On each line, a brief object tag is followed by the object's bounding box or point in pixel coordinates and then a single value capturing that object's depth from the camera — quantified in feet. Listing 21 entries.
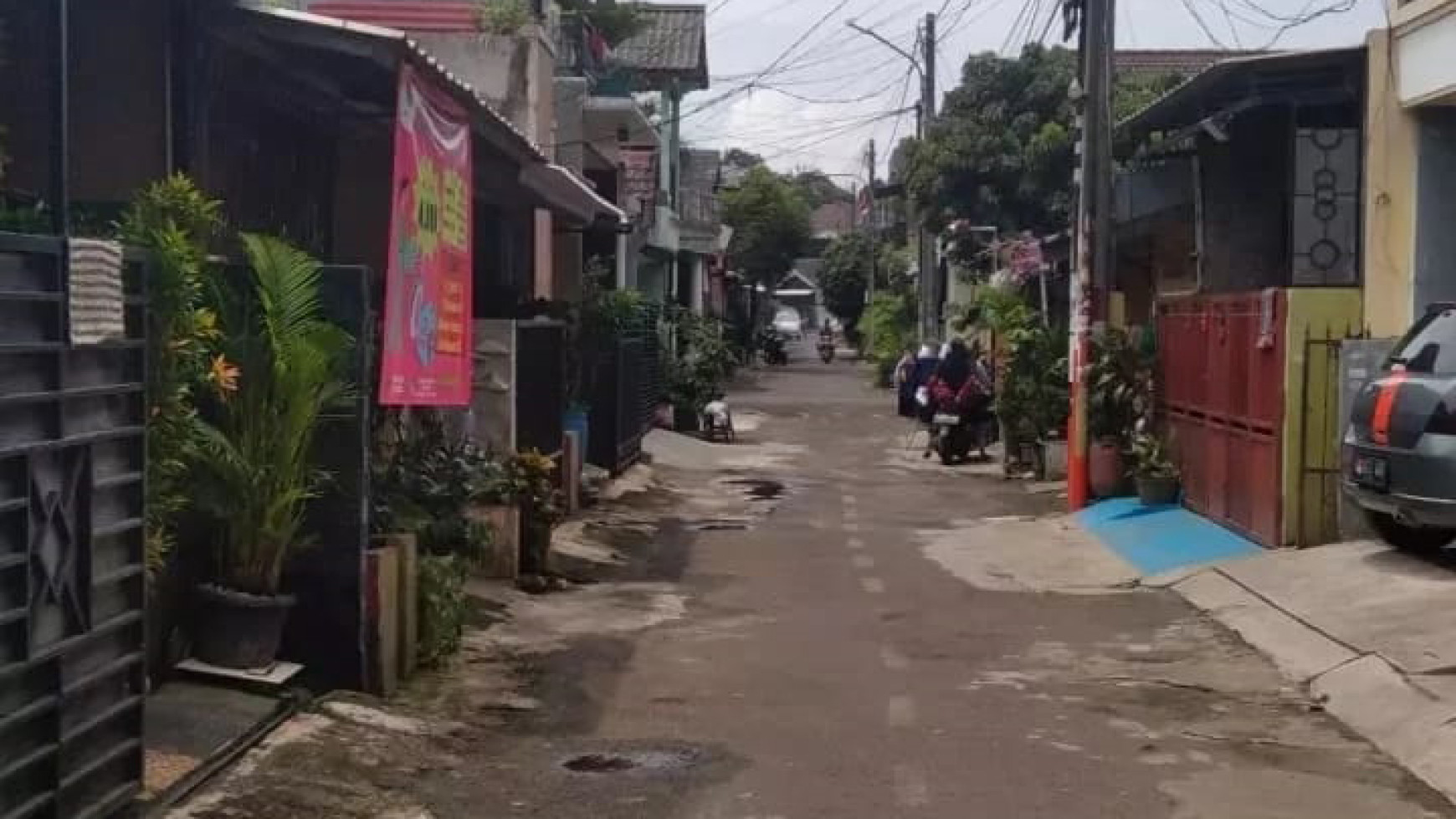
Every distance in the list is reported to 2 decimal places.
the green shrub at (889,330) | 159.12
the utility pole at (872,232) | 213.89
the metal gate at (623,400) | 64.85
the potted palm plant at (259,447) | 24.35
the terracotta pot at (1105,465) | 56.29
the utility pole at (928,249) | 131.15
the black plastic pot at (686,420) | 93.25
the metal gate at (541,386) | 46.78
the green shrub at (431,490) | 30.66
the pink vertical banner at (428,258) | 29.19
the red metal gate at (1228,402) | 42.14
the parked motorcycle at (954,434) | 79.41
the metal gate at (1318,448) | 40.70
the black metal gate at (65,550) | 15.81
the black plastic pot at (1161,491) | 52.47
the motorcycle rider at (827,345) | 217.56
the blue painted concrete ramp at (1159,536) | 43.32
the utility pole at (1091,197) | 55.98
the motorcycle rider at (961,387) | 78.59
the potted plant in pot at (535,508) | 40.45
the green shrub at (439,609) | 28.81
